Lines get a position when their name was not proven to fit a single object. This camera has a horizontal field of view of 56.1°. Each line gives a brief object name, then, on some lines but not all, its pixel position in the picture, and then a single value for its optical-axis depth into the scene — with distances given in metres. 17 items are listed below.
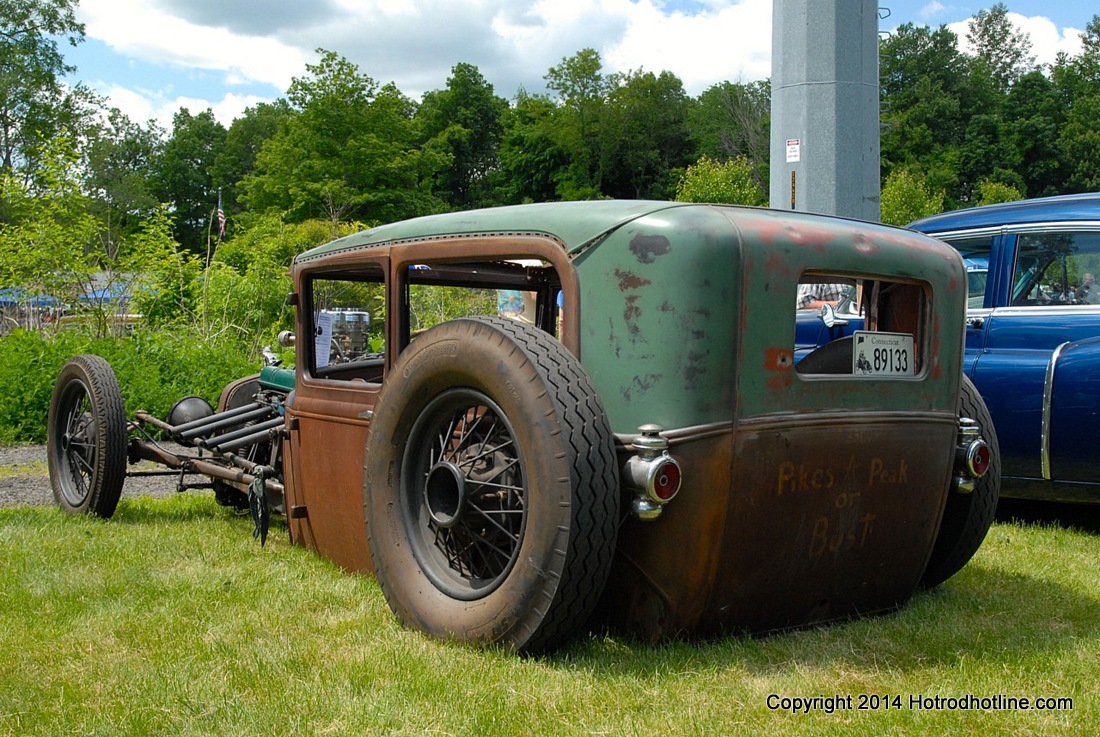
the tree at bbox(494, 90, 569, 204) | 66.50
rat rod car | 3.15
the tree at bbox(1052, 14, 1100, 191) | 53.88
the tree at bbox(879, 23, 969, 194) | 56.94
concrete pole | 7.31
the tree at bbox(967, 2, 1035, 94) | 70.19
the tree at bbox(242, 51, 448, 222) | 49.84
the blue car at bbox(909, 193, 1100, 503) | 5.59
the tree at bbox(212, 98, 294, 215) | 76.06
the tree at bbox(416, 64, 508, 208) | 70.69
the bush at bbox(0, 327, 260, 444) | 10.15
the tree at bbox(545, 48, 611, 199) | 65.62
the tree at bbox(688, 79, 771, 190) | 59.53
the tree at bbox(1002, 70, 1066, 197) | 56.22
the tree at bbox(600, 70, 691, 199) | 66.50
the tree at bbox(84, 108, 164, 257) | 67.12
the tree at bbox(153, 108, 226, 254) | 77.69
